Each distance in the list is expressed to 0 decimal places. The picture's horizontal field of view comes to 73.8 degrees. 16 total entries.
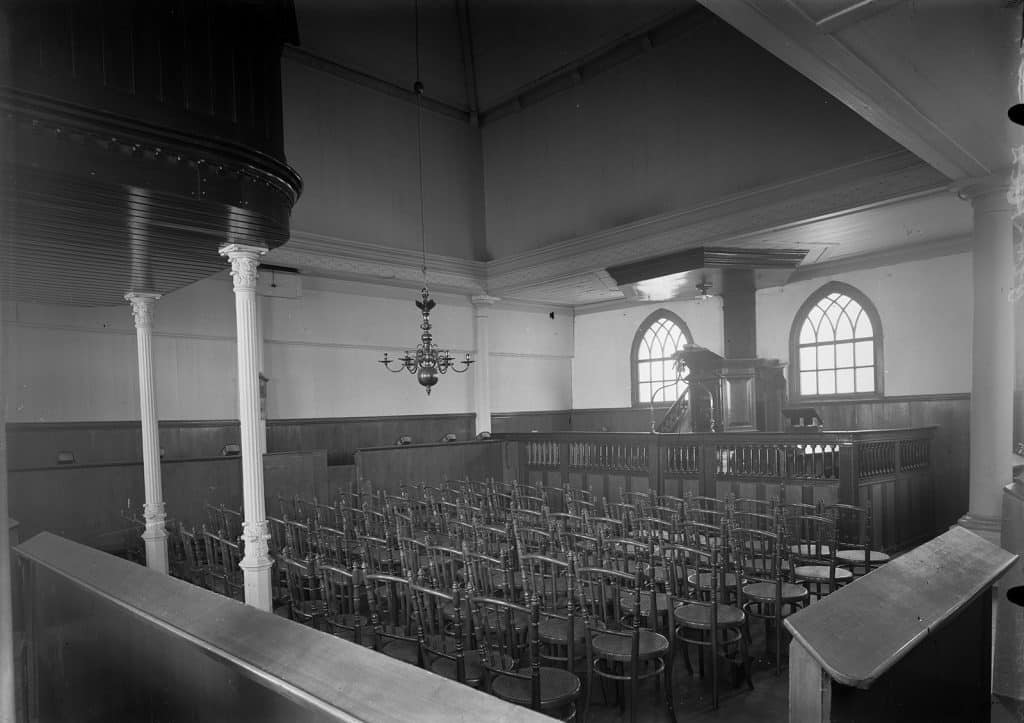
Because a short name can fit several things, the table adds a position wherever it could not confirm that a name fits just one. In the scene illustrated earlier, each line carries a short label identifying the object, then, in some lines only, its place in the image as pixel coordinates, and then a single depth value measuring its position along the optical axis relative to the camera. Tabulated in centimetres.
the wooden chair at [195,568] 591
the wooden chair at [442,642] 327
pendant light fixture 935
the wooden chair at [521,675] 289
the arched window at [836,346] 1228
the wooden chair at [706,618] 386
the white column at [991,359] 571
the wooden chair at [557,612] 336
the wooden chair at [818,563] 498
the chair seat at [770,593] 449
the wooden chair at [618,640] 327
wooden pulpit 1112
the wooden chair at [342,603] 384
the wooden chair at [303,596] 440
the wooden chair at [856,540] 554
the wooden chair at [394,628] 370
